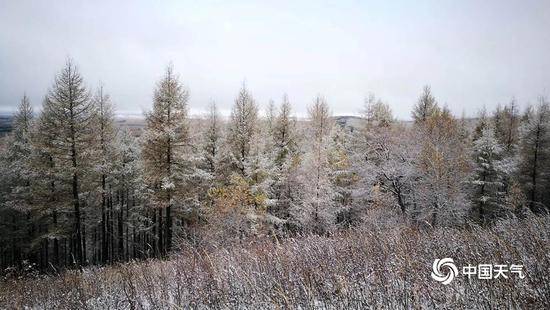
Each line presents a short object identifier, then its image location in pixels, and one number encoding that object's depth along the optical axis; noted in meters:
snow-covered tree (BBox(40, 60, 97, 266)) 16.33
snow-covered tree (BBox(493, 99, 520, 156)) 33.17
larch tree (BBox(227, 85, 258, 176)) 21.55
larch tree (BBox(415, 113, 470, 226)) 18.59
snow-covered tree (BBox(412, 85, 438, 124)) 27.48
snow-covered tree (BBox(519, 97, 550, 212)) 26.16
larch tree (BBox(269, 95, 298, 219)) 23.34
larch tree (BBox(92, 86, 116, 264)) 20.00
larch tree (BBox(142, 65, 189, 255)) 17.56
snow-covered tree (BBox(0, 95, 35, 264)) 23.43
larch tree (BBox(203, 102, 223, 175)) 25.14
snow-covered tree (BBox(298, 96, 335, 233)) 19.39
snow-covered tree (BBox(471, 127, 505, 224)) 24.94
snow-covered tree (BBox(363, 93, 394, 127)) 29.08
